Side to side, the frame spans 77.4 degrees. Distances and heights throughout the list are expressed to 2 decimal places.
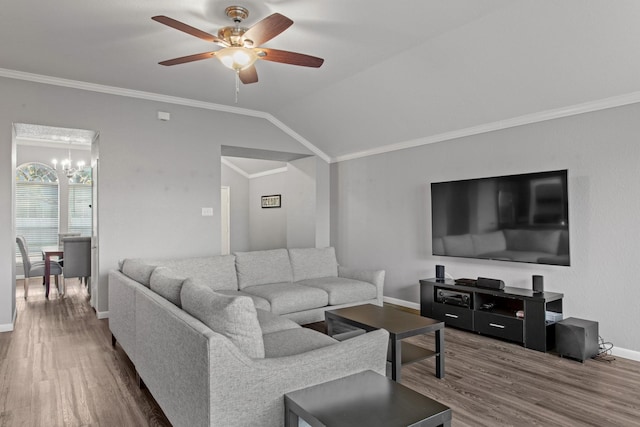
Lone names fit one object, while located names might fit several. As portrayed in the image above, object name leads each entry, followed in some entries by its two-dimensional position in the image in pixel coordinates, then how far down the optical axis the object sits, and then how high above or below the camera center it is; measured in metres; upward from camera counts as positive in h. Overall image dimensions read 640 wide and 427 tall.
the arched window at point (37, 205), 7.82 +0.34
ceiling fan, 2.67 +1.24
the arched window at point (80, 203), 8.23 +0.39
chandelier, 7.59 +1.09
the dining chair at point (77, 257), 5.58 -0.50
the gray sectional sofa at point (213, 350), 1.65 -0.66
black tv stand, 3.54 -0.93
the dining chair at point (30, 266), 5.71 -0.65
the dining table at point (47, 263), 5.77 -0.60
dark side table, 1.48 -0.75
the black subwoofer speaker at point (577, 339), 3.26 -1.02
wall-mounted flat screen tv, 3.66 -0.01
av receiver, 4.11 -0.85
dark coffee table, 2.69 -0.78
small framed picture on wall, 8.22 +0.39
